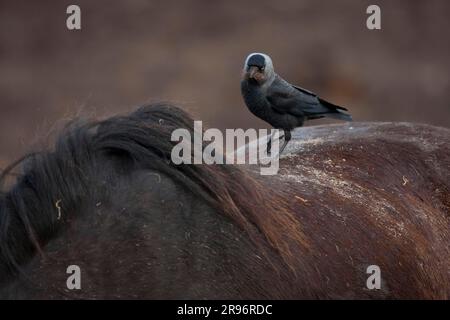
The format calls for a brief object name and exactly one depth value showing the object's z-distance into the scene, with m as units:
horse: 4.91
